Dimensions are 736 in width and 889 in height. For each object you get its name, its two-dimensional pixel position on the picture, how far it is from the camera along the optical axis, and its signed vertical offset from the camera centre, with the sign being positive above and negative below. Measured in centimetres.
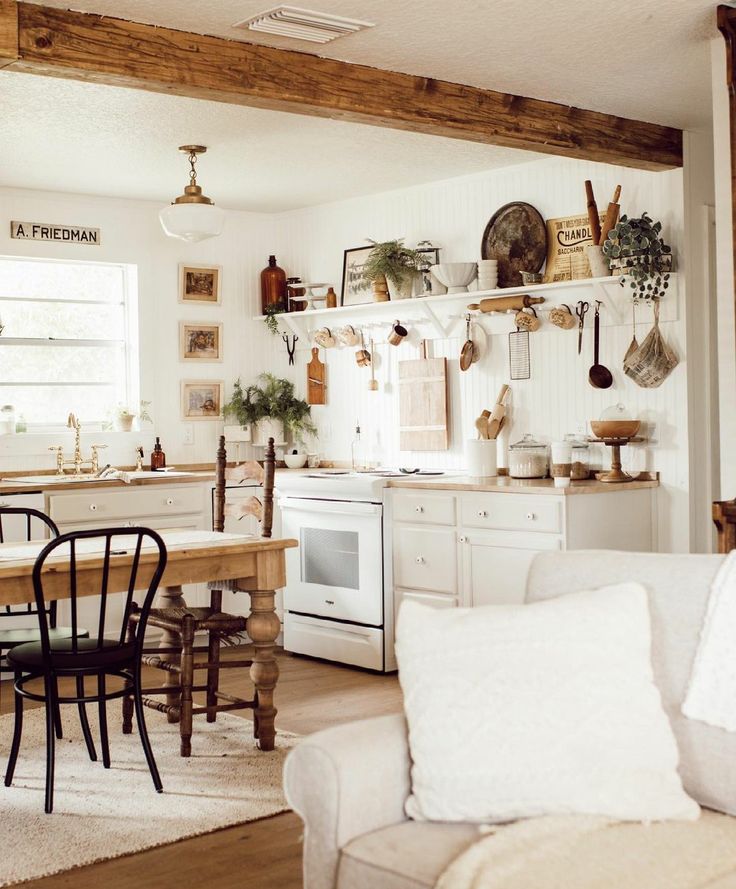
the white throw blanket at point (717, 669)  223 -50
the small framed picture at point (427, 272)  609 +76
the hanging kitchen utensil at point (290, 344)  697 +45
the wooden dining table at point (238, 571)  378 -51
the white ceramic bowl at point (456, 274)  588 +72
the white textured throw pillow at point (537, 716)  211 -56
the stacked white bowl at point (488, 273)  575 +70
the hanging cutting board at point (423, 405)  611 +6
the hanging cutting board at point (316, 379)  680 +23
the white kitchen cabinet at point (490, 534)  489 -52
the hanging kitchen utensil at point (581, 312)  546 +47
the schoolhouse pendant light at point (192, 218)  526 +92
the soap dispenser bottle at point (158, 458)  651 -20
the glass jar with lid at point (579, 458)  532 -21
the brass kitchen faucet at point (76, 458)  619 -18
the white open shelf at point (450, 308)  532 +56
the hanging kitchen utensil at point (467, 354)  590 +31
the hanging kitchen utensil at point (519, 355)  573 +29
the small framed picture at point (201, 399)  678 +13
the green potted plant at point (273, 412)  683 +5
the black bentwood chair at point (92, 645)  352 -70
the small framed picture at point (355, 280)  649 +77
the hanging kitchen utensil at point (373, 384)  647 +19
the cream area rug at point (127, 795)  327 -118
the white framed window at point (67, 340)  634 +47
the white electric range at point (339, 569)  541 -72
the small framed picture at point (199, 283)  676 +81
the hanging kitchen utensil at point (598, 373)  538 +18
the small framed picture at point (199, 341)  677 +47
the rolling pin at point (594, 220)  532 +88
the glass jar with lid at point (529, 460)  544 -21
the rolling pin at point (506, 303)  563 +55
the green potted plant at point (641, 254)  506 +69
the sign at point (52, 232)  621 +104
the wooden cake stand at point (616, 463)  514 -22
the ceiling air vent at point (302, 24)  353 +122
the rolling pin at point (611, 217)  524 +88
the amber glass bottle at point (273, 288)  690 +78
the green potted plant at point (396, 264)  609 +80
